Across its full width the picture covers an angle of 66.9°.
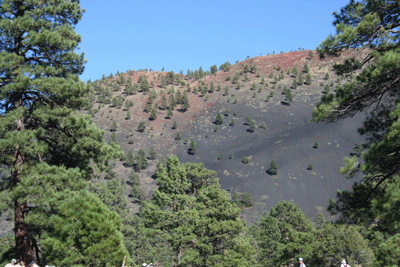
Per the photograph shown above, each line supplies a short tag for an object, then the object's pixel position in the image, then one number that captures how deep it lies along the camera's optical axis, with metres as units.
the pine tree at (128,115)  147.62
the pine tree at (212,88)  166.88
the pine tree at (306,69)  177.93
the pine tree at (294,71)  172.25
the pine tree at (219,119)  135.40
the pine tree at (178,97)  162.25
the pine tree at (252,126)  128.69
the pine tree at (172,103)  157.09
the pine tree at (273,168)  102.31
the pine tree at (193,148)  120.38
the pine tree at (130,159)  109.03
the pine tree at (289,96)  145.50
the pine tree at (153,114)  149.50
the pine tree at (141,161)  108.67
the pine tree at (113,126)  136.56
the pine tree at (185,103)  155.12
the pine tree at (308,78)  160.50
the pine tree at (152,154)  118.12
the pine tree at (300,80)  160.38
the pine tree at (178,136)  130.62
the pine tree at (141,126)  139.00
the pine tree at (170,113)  150.25
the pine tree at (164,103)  162.11
